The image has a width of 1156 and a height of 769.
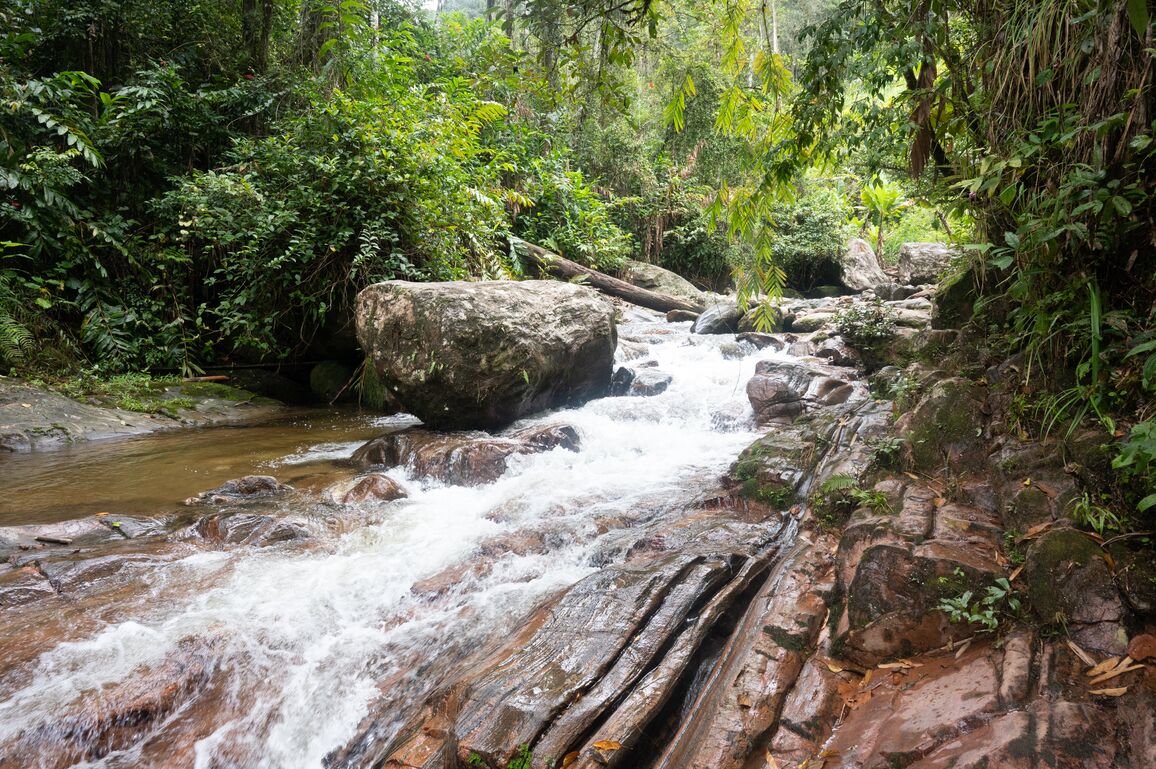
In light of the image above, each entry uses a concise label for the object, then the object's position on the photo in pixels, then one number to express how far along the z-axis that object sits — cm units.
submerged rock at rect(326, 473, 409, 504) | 496
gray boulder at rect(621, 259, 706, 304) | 1452
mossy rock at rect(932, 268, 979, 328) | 353
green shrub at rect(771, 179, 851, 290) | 1519
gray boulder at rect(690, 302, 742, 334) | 1082
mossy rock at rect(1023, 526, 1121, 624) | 183
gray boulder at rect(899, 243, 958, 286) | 1302
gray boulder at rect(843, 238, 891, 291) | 1521
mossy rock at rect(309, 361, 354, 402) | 866
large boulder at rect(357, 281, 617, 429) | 620
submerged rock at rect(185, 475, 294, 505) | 481
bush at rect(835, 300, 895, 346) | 676
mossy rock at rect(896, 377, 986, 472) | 281
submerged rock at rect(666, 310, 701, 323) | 1276
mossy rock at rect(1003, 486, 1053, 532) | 224
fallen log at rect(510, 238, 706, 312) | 1227
